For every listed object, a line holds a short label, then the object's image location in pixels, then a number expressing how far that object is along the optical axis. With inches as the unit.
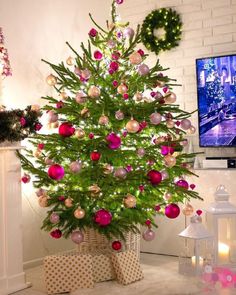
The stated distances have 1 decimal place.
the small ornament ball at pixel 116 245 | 129.5
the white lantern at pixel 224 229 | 137.6
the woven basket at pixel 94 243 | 138.5
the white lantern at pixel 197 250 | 135.2
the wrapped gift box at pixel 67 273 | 125.2
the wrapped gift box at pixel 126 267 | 129.3
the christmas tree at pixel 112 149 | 125.6
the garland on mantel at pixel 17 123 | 122.6
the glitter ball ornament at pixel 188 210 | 134.6
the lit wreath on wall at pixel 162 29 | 173.8
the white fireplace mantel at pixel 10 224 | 126.7
